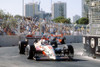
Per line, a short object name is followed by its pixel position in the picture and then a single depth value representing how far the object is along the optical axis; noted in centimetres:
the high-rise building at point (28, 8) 19628
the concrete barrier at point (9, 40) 2283
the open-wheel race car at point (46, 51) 1144
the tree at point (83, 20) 6601
